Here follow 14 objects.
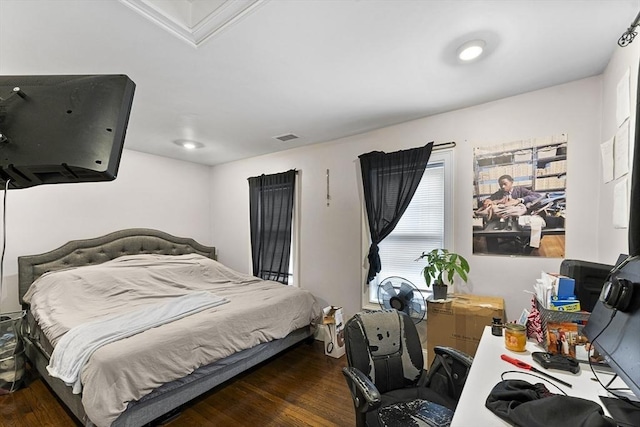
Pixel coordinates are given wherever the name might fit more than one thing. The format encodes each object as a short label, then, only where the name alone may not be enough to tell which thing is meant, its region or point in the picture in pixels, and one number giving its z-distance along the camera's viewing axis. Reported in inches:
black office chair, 52.9
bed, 66.6
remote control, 48.8
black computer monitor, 29.7
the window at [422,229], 104.7
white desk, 38.2
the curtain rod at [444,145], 102.4
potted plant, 93.0
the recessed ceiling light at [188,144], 134.9
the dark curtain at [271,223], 146.9
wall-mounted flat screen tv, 31.0
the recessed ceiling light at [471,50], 65.5
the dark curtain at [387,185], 108.6
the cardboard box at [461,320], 83.4
